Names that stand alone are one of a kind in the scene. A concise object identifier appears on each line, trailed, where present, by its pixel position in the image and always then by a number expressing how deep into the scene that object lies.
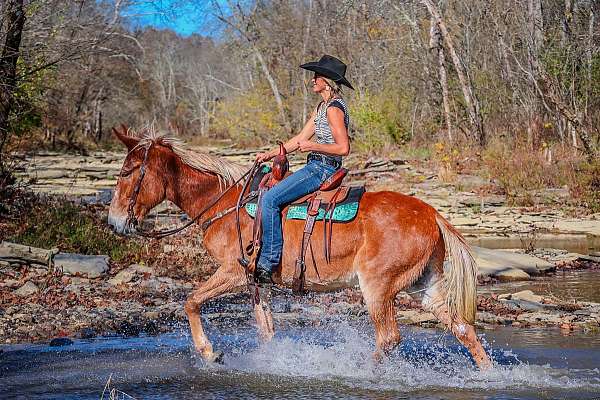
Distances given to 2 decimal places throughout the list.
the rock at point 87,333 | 9.70
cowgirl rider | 7.84
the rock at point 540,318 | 10.22
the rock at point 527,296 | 11.51
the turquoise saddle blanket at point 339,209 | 7.79
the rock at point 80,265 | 12.73
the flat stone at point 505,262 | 14.20
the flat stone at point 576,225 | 18.86
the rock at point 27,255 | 12.89
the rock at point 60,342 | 9.15
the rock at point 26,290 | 11.38
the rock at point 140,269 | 13.27
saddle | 7.82
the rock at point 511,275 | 13.96
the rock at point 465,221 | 20.11
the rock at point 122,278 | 12.57
